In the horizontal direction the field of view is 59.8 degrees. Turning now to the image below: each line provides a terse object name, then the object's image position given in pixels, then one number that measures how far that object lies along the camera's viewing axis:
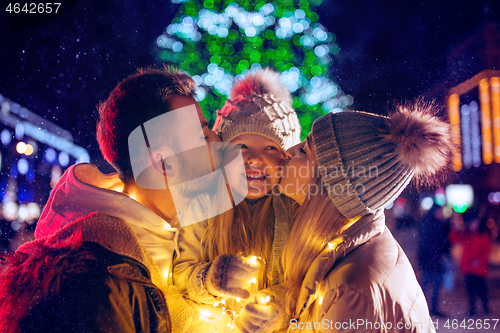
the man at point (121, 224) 0.74
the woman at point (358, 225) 0.81
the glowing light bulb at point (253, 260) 0.86
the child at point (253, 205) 0.99
